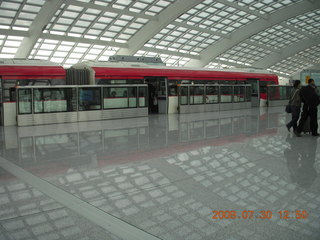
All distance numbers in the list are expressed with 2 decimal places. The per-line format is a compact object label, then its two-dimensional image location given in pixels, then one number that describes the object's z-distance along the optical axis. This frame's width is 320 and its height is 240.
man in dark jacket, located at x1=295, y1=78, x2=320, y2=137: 9.29
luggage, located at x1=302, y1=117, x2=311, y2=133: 10.00
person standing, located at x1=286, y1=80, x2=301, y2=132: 10.02
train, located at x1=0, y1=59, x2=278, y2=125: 14.98
